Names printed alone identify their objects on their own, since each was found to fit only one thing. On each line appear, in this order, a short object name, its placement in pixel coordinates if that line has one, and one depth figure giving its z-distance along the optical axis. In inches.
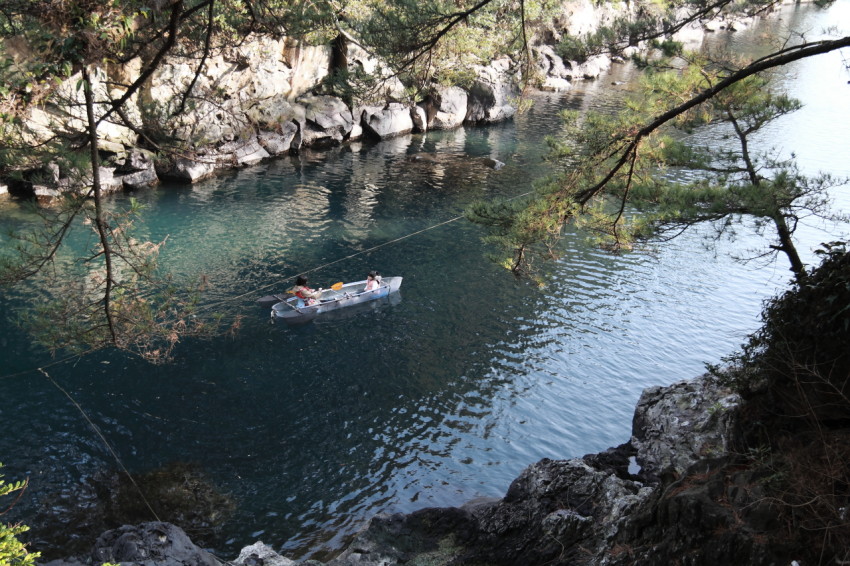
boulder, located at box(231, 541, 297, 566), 315.9
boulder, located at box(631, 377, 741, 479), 362.9
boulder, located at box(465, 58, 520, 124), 1368.1
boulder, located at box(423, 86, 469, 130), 1326.3
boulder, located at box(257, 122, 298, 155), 1082.7
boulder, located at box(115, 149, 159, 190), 897.5
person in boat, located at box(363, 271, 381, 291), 627.5
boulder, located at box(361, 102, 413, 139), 1224.8
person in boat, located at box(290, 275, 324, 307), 596.4
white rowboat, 588.7
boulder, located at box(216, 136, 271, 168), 1012.7
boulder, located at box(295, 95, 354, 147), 1141.1
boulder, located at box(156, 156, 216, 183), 939.3
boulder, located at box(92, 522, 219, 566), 279.7
